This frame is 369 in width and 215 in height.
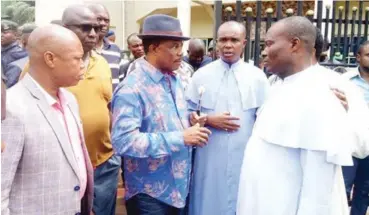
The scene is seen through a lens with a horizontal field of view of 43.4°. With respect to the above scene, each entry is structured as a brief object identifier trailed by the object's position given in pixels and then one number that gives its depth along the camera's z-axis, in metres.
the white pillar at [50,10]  5.08
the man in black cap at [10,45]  5.19
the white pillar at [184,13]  14.22
